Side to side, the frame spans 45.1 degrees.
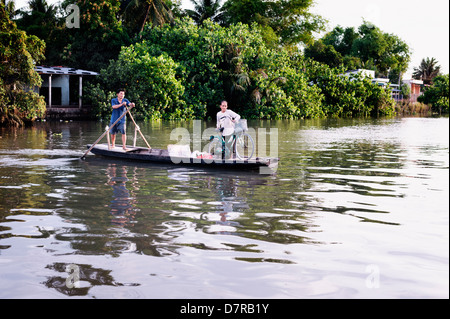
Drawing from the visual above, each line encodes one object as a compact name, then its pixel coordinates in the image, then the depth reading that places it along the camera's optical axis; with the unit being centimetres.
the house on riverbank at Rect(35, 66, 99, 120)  3173
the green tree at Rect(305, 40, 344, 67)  6269
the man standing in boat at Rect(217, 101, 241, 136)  1211
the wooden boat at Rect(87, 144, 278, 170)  1170
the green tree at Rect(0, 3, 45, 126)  2480
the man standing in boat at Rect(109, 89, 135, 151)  1375
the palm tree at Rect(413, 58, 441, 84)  10156
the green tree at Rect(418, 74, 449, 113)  7450
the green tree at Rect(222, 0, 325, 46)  5215
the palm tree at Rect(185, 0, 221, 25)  4675
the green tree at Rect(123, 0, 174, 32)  3762
